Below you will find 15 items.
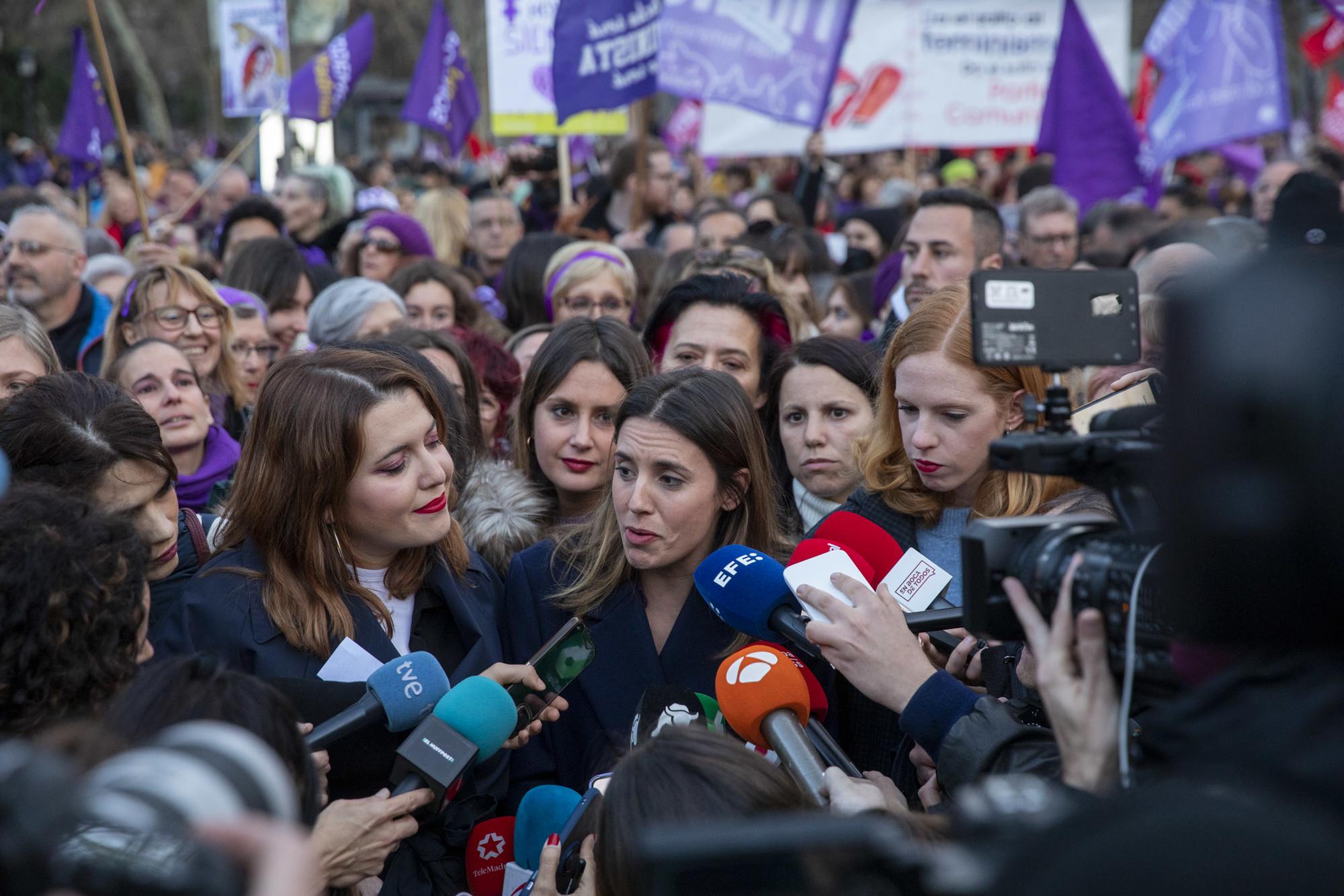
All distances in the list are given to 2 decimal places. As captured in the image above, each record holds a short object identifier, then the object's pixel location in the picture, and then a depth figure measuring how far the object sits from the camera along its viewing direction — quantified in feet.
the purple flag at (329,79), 32.83
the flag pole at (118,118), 20.36
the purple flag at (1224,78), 29.94
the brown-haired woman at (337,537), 9.97
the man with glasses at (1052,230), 27.07
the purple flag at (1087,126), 28.43
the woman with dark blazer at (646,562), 11.26
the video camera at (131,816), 3.67
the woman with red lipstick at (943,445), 10.96
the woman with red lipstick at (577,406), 14.15
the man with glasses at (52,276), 20.44
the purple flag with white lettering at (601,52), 25.54
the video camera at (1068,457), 5.70
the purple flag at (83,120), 34.83
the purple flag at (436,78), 34.30
